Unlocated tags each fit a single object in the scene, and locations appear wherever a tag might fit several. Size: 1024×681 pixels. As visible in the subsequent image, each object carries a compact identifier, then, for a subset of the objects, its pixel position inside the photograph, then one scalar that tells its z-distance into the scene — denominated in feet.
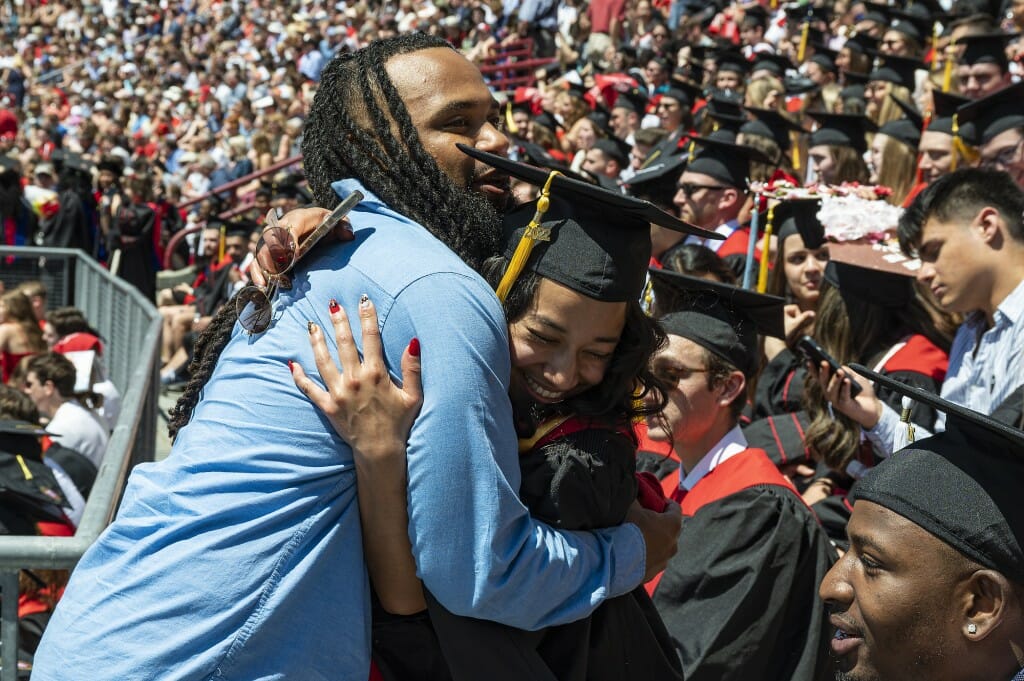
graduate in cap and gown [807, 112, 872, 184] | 24.11
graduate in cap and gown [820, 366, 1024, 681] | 6.45
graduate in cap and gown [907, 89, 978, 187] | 20.44
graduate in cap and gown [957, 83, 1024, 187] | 19.24
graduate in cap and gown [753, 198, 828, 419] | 17.58
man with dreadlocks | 6.35
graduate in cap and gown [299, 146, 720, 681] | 7.04
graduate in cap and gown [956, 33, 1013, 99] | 26.53
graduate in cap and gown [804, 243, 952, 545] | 14.53
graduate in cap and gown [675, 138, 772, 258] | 22.20
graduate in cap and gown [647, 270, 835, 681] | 10.11
